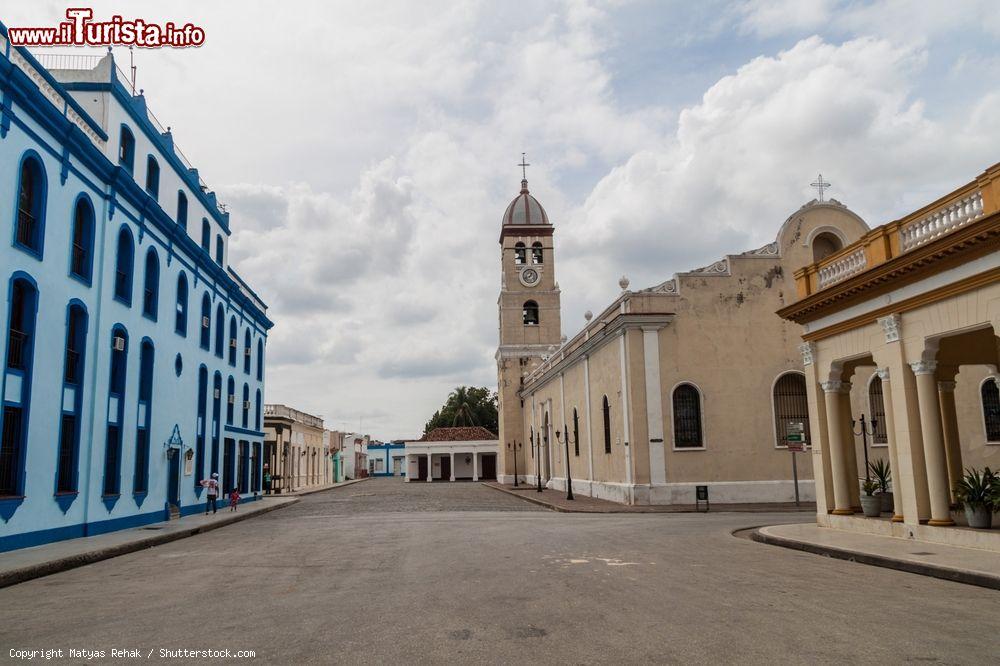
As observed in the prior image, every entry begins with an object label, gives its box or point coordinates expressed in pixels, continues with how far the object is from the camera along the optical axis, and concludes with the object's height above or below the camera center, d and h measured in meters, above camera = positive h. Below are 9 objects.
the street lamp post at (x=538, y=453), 48.38 -0.17
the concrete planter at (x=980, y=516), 12.87 -1.28
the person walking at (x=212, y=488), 26.14 -0.97
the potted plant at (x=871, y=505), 16.31 -1.32
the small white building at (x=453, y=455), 77.19 -0.25
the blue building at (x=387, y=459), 126.12 -0.72
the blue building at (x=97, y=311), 15.08 +3.71
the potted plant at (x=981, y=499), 12.84 -0.99
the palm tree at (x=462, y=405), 99.38 +6.09
